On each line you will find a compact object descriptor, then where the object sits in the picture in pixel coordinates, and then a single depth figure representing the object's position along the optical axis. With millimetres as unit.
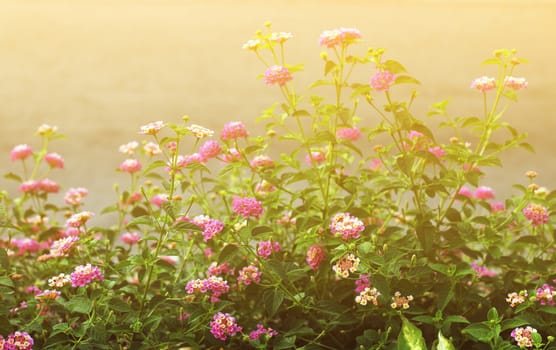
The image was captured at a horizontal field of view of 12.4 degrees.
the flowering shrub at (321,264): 2436
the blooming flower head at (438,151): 2586
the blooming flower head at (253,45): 2512
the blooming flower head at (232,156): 2541
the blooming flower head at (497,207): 2710
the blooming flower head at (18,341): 2427
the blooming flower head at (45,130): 2757
